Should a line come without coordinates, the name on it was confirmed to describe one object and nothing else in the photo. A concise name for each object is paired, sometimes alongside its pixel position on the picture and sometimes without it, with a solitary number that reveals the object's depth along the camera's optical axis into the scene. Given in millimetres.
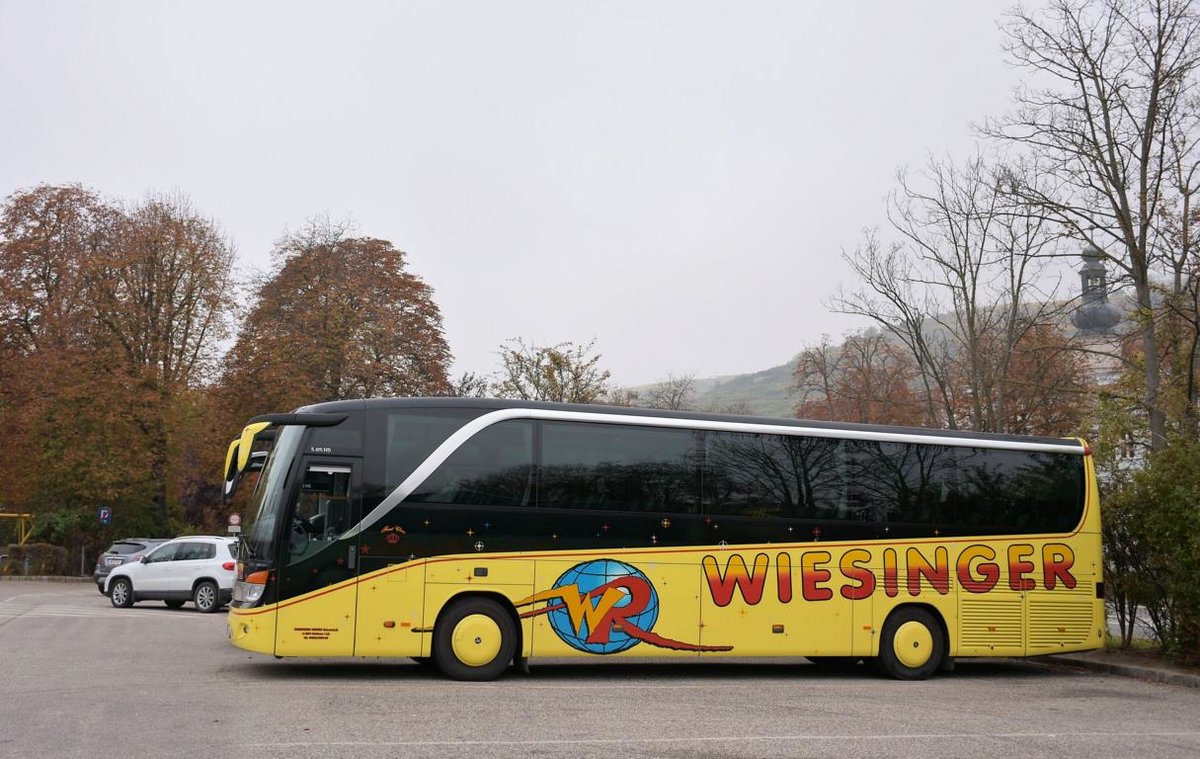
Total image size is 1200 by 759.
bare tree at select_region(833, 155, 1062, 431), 26000
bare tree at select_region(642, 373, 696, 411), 66688
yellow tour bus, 13703
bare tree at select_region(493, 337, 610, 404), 45219
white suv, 27266
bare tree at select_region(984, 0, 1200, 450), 20250
